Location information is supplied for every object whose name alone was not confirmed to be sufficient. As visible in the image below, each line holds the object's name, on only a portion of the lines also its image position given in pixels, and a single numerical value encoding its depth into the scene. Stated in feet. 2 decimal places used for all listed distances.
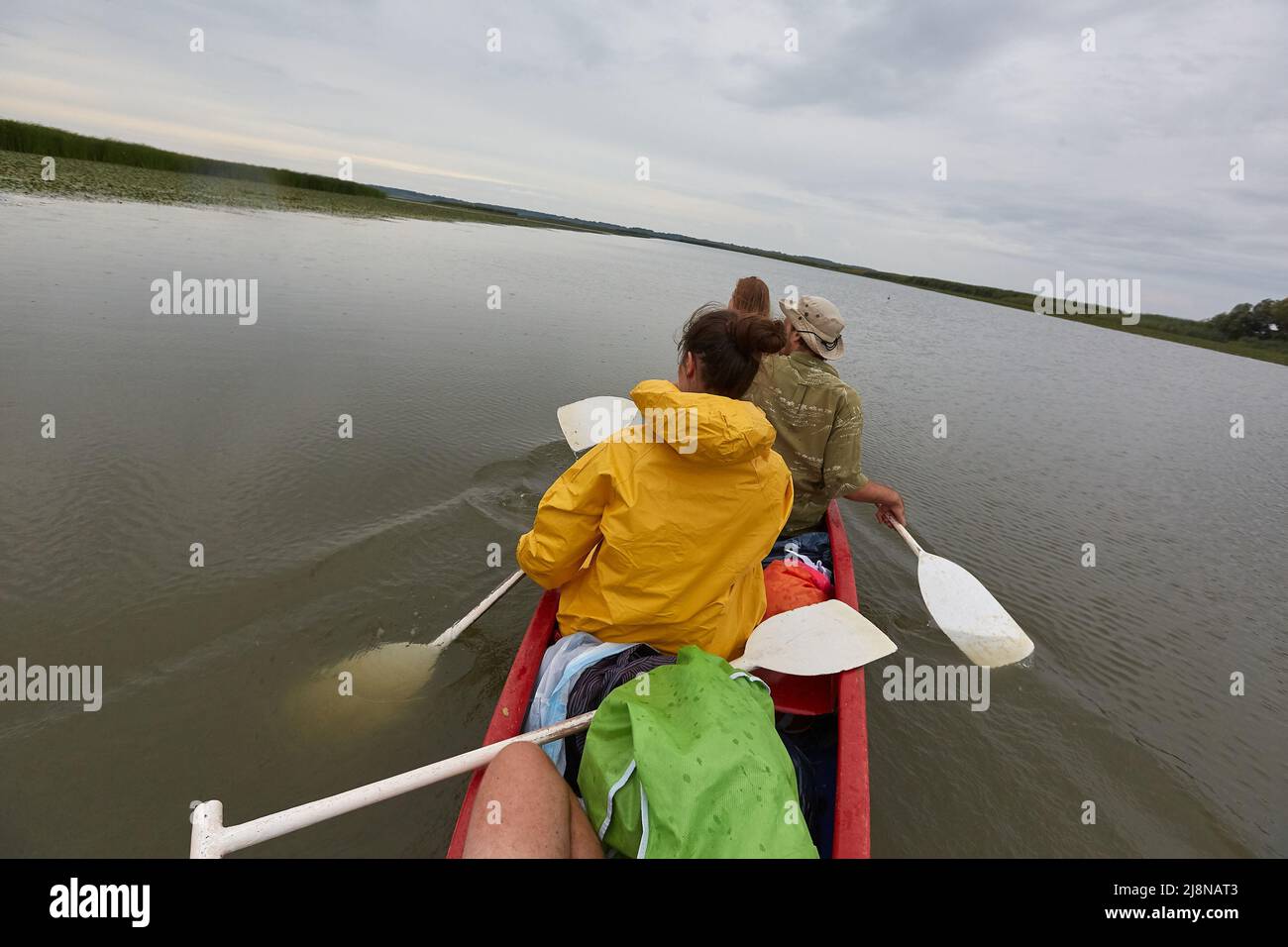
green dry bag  4.70
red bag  11.07
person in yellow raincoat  6.68
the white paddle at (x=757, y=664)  5.78
